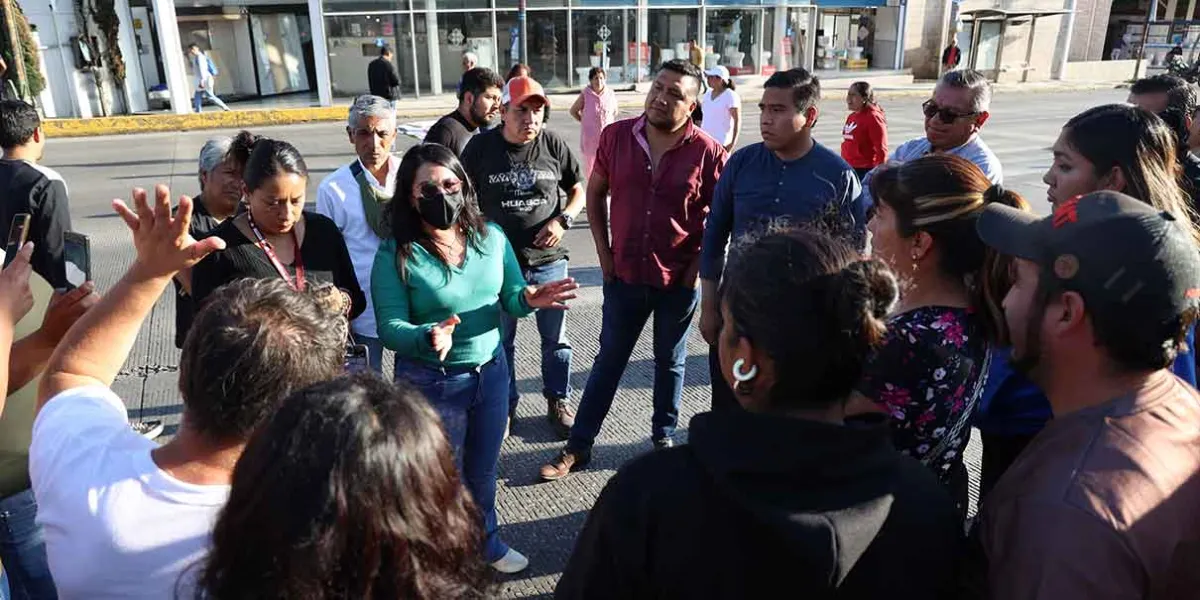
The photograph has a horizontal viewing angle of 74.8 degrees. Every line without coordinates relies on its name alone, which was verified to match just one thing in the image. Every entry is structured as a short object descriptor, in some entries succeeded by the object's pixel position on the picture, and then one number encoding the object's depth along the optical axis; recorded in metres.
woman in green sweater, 2.93
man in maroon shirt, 3.90
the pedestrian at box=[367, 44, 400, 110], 15.09
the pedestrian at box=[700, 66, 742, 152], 8.52
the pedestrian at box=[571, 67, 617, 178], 8.55
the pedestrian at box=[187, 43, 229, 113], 17.59
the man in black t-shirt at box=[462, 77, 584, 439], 4.26
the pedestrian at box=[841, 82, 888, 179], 7.21
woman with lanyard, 2.82
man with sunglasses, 4.08
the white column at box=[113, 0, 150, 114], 17.62
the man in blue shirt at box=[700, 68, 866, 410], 3.61
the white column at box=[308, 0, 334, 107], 19.59
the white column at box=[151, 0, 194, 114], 17.56
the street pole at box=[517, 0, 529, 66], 19.56
